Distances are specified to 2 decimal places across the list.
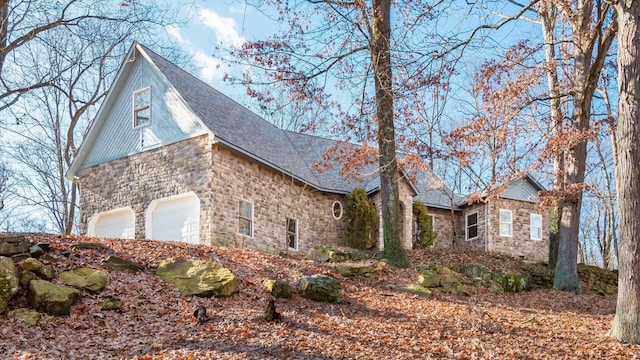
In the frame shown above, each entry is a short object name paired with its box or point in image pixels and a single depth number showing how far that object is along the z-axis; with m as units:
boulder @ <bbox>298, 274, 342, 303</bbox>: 9.27
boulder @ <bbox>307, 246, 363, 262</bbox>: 12.98
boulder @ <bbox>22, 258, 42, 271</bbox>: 7.87
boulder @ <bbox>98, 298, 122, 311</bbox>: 7.54
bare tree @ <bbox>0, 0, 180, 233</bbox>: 13.94
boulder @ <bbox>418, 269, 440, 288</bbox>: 11.84
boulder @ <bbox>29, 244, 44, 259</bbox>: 8.36
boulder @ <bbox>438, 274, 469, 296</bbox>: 11.89
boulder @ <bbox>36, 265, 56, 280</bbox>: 7.89
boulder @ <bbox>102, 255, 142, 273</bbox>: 8.92
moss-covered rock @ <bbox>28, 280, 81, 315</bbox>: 7.24
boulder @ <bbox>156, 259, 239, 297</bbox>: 8.56
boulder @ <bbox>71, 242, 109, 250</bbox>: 9.37
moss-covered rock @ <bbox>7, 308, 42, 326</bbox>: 6.95
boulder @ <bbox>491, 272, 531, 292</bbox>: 13.62
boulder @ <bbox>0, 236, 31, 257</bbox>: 8.11
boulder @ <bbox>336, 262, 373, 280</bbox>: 11.65
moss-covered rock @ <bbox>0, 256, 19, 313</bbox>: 7.16
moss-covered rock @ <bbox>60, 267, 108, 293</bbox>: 7.89
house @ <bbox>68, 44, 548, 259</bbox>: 15.20
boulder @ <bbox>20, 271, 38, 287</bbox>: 7.60
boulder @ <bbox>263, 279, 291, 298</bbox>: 9.09
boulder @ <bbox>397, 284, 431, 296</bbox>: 11.06
